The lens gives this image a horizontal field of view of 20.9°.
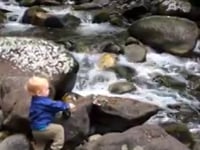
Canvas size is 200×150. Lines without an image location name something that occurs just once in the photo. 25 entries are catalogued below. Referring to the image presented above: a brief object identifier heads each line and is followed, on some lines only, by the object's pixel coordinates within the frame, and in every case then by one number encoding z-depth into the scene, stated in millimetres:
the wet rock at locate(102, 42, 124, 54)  9531
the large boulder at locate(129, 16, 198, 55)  9875
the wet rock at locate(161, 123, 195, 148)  6344
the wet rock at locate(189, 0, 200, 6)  11836
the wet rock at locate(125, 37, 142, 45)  9867
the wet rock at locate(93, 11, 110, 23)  11672
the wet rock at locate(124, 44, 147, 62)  9383
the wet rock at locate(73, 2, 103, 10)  12582
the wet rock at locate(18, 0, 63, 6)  12766
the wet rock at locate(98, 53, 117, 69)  9016
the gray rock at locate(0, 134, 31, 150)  5523
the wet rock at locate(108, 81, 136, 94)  8111
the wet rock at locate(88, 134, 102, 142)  5902
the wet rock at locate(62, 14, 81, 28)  11353
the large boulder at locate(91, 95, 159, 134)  6406
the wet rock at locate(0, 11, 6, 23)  11517
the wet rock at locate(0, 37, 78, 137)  5844
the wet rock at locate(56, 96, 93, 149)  5777
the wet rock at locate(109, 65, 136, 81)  8763
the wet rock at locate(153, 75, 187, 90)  8531
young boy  5145
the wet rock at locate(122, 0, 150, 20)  12055
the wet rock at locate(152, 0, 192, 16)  11555
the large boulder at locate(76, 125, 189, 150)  5227
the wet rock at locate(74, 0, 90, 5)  13214
